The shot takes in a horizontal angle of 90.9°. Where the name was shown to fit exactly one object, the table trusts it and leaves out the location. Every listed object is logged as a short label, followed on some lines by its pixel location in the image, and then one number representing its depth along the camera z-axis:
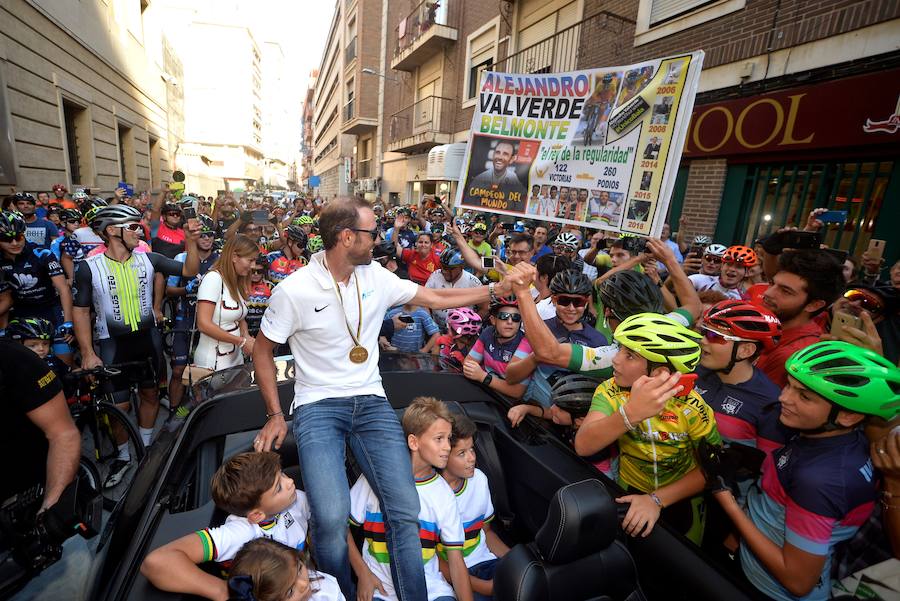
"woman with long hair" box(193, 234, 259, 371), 3.93
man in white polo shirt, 2.13
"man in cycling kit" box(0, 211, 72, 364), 4.23
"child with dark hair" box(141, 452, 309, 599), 1.57
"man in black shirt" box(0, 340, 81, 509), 2.13
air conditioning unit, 16.75
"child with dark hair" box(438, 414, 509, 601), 2.35
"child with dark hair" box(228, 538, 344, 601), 1.61
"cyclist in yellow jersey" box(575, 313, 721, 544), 1.96
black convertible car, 1.54
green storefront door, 5.95
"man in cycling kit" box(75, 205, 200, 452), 3.97
